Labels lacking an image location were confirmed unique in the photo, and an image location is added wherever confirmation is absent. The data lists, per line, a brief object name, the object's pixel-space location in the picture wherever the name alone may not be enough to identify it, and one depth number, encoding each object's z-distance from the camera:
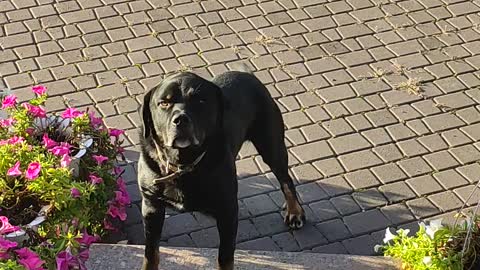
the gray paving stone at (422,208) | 5.05
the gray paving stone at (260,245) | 4.76
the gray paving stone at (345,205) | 5.07
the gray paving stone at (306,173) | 5.34
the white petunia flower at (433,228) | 3.94
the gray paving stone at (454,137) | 5.74
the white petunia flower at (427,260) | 3.83
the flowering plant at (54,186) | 3.74
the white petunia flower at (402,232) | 4.18
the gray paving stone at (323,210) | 5.02
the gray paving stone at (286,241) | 4.78
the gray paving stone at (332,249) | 4.75
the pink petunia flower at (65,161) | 4.15
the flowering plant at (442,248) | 3.84
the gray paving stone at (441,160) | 5.49
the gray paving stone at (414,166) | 5.42
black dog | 3.62
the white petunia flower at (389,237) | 4.18
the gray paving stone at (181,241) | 4.77
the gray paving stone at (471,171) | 5.38
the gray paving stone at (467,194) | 5.14
